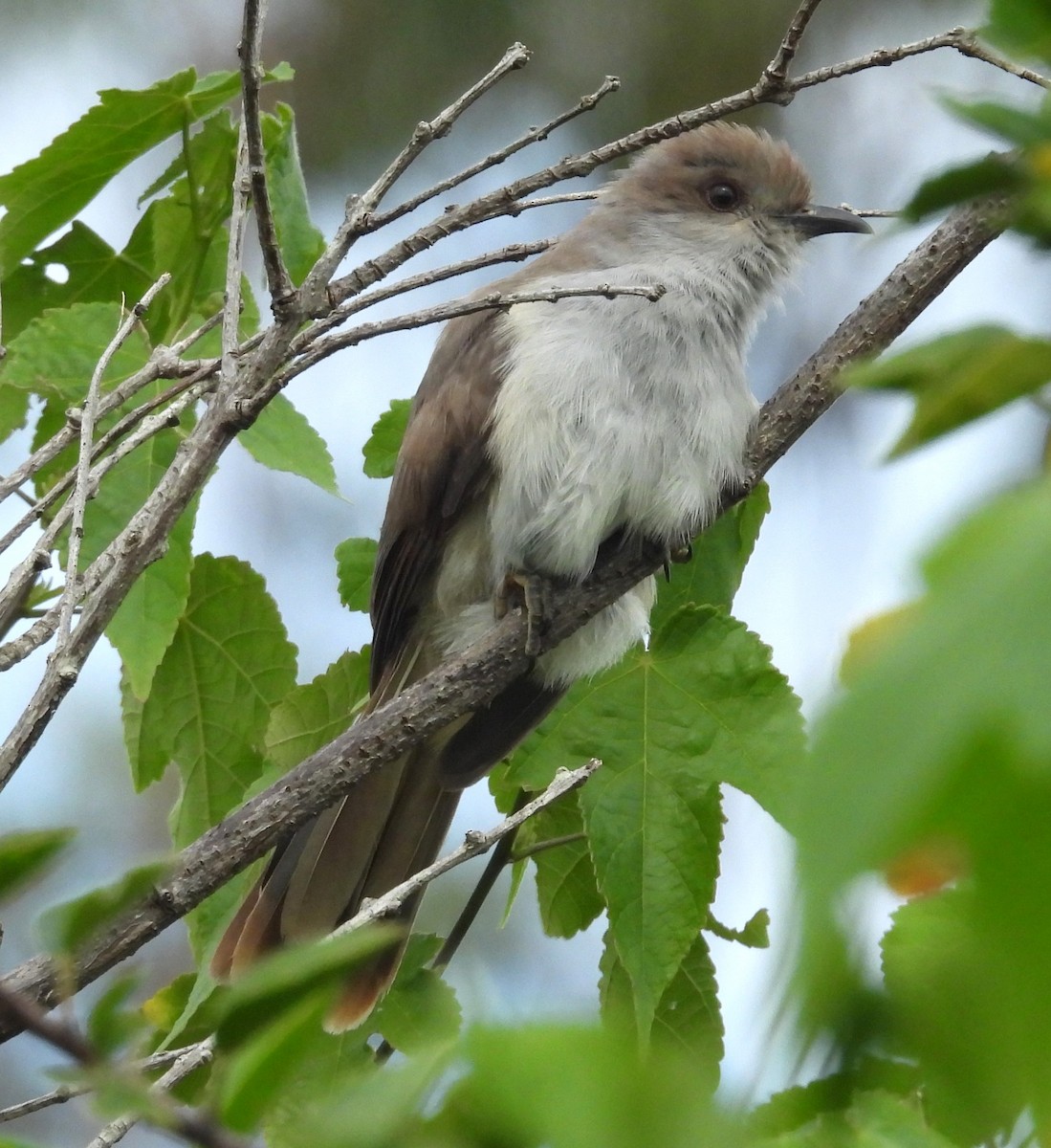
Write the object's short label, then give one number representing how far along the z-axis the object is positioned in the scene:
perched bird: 6.79
